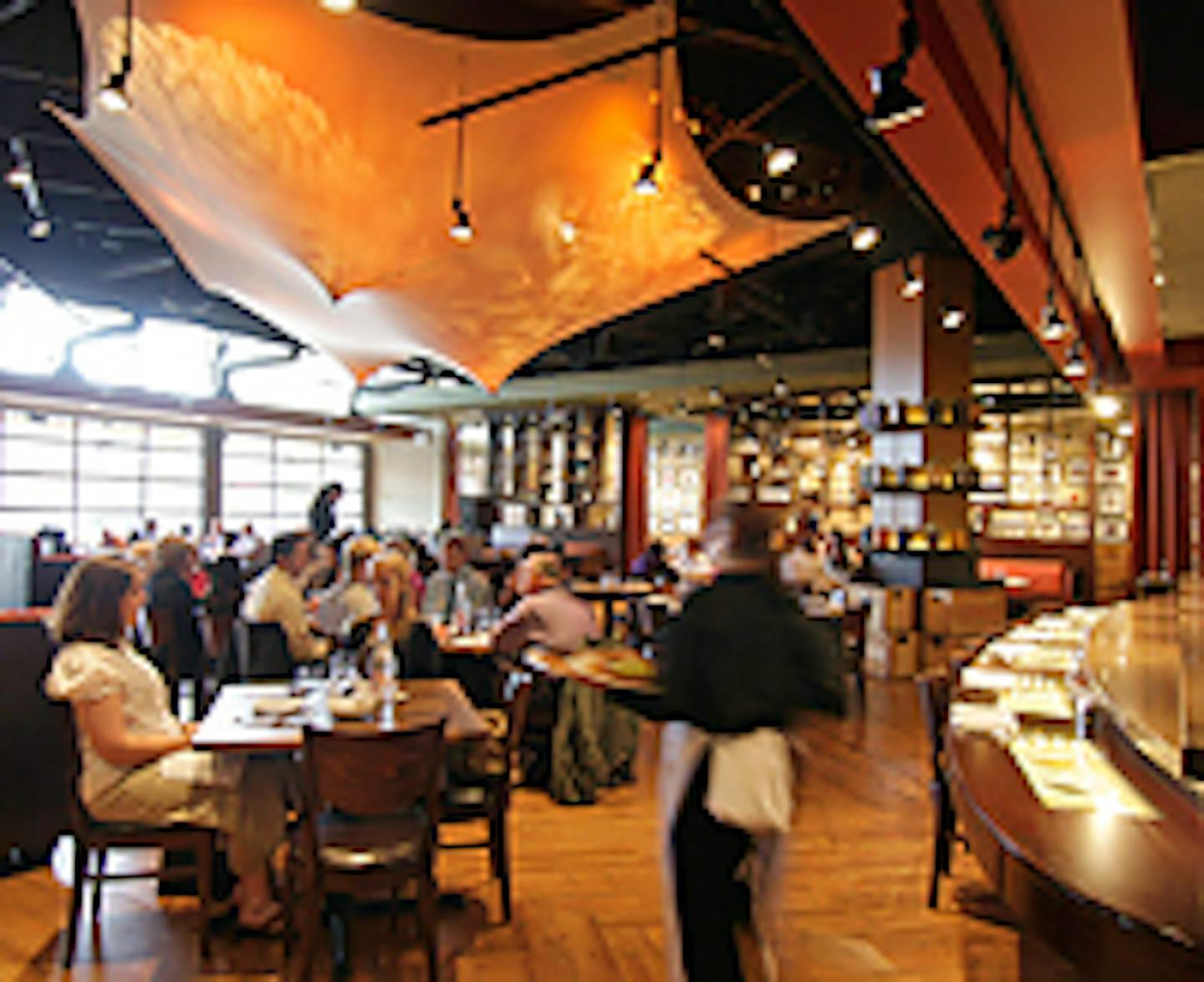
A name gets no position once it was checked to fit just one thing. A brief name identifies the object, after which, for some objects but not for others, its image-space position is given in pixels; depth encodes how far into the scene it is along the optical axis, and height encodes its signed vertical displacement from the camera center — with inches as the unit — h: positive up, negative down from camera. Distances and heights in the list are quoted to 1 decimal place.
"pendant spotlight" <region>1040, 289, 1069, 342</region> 237.5 +44.9
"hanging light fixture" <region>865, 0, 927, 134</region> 130.6 +57.2
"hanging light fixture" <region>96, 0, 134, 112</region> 160.9 +71.0
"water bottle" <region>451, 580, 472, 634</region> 234.5 -30.1
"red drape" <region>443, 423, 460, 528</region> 777.6 +8.4
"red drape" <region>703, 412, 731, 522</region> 669.3 +33.0
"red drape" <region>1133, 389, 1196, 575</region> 457.1 +9.8
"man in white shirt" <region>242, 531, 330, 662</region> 213.8 -24.3
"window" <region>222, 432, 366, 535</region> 708.7 +14.6
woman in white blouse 124.6 -35.8
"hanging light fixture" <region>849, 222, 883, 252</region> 247.9 +71.1
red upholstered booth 534.6 -44.6
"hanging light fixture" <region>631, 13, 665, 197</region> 192.4 +73.5
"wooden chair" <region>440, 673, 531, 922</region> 140.3 -47.1
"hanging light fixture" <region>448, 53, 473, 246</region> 209.4 +65.0
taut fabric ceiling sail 183.6 +80.6
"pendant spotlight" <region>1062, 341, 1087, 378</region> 285.3 +42.6
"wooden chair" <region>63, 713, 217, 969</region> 125.4 -47.3
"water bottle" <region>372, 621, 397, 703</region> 146.7 -26.7
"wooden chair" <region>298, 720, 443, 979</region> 110.2 -38.6
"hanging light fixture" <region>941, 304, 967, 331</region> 305.4 +60.7
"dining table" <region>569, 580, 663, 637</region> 356.5 -36.5
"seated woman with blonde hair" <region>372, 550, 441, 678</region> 174.6 -25.2
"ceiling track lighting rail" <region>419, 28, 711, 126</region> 180.4 +86.7
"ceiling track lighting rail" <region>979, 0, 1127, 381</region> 149.4 +77.7
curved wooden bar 63.5 -29.4
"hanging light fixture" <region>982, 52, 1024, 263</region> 184.1 +53.1
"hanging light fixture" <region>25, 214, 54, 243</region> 321.4 +93.3
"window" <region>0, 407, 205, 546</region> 577.3 +13.6
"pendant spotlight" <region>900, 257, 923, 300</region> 295.6 +68.8
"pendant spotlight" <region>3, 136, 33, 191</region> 248.4 +89.7
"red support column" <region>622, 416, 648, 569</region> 679.7 +6.2
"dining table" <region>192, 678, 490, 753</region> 122.3 -32.5
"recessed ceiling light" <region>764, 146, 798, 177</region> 212.8 +78.6
